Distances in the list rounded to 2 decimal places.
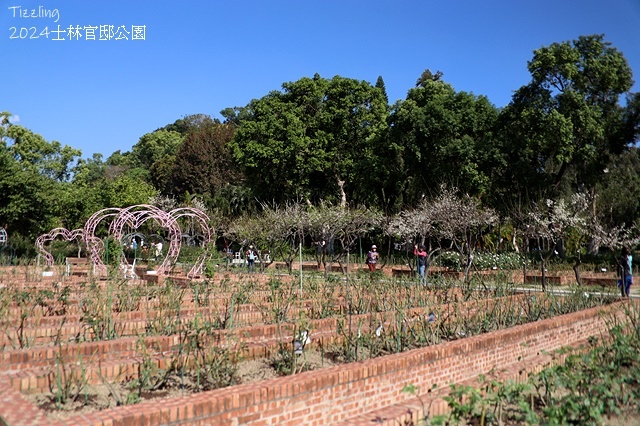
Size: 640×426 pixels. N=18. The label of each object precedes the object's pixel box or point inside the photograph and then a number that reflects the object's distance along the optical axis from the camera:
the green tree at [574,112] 24.36
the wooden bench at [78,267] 17.48
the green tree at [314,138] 34.62
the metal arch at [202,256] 17.72
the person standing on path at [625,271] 13.59
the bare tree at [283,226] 25.30
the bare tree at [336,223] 26.16
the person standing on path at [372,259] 22.77
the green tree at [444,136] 28.44
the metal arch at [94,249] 17.48
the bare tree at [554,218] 20.50
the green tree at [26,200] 27.50
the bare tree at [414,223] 23.78
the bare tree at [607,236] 19.78
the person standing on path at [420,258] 19.61
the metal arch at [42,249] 21.51
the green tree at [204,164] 47.47
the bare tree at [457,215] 22.02
